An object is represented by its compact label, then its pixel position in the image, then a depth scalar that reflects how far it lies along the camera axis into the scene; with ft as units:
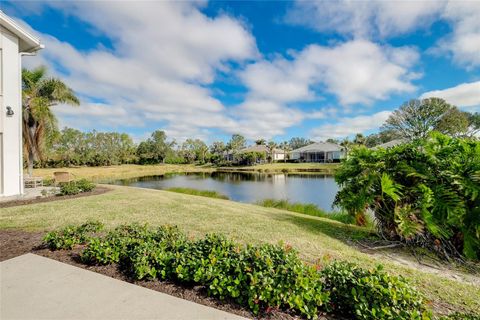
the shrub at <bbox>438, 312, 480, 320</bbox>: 6.03
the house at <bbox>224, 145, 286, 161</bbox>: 187.06
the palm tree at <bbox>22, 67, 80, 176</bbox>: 40.01
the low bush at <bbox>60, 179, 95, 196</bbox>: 30.07
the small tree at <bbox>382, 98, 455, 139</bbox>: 114.93
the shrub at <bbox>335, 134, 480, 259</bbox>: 12.16
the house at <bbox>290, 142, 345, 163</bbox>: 160.61
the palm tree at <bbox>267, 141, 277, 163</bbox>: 187.42
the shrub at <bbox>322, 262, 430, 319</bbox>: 6.29
